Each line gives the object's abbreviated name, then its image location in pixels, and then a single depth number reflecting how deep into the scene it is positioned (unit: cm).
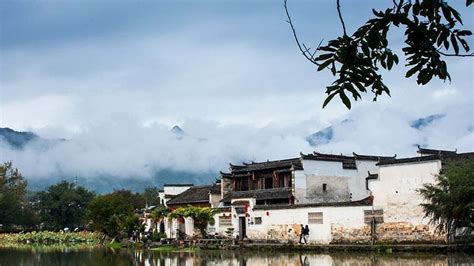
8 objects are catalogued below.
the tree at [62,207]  6969
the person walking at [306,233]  3391
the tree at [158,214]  4663
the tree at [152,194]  7721
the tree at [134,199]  6716
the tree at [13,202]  6825
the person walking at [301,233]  3409
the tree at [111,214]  4763
